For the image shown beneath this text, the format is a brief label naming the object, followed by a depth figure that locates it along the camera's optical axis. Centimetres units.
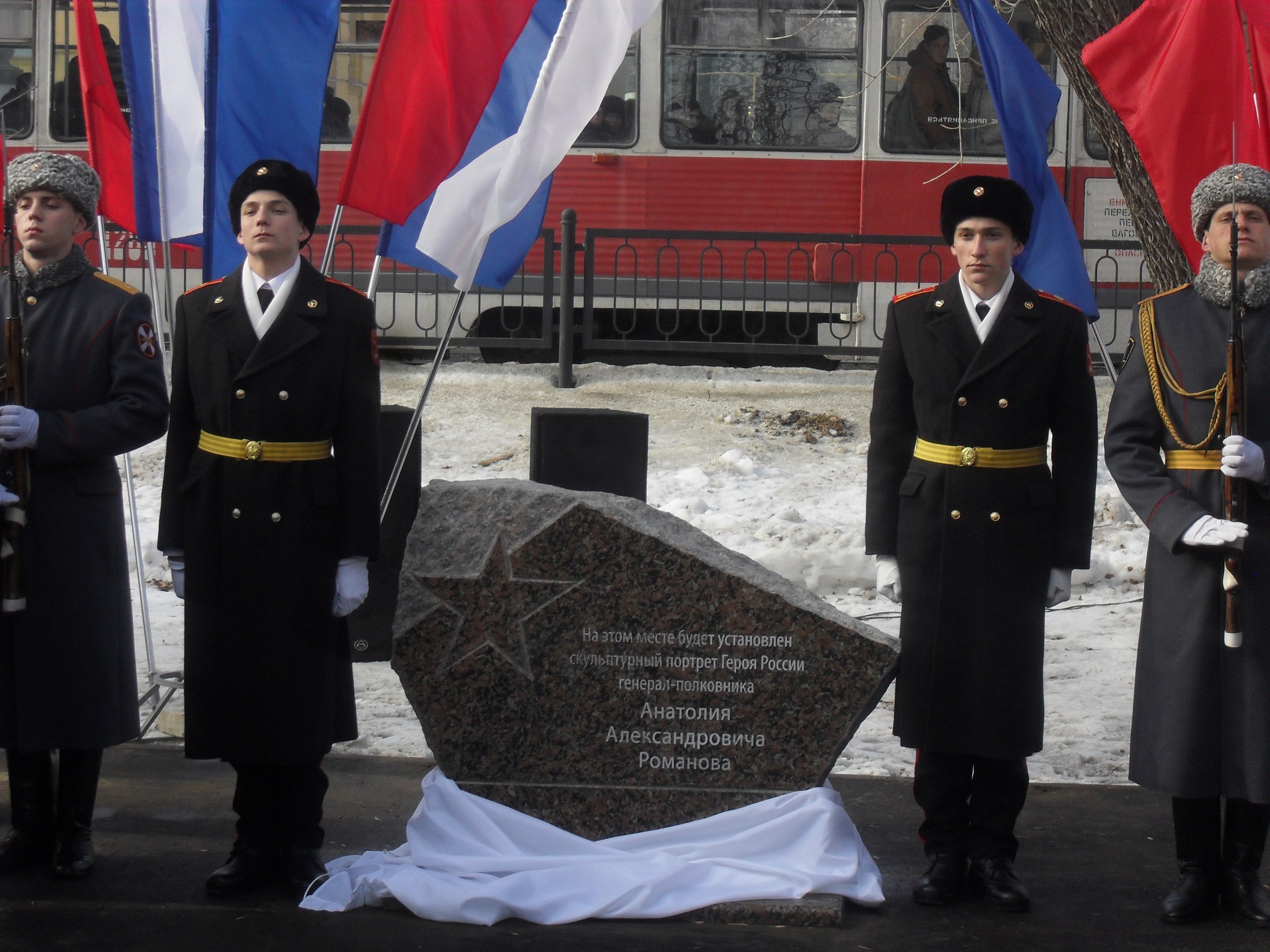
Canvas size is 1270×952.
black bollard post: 1068
